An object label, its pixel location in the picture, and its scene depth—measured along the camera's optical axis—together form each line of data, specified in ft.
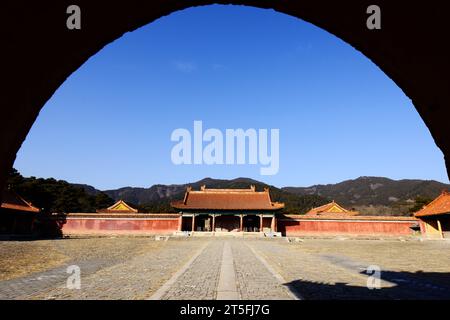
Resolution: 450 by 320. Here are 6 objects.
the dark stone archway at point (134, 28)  5.95
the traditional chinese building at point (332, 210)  151.70
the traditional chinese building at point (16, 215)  91.06
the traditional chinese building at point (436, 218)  98.58
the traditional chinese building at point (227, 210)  116.26
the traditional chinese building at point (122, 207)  147.23
